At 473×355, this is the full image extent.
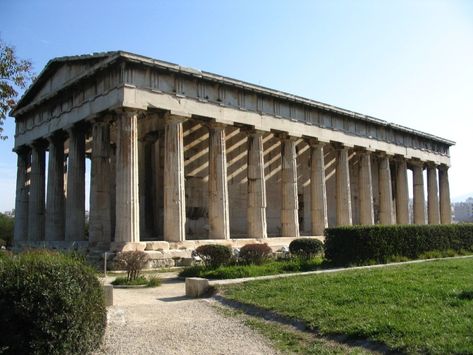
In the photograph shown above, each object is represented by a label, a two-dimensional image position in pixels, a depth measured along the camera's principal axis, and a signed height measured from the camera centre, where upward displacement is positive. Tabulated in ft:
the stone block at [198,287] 43.98 -5.81
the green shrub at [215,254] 59.77 -3.83
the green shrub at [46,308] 21.74 -3.77
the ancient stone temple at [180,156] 76.48 +14.11
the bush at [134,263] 56.54 -4.43
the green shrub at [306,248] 66.13 -3.69
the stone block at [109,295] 39.54 -5.71
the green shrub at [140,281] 53.36 -6.39
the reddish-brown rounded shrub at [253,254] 61.16 -4.01
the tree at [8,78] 47.52 +15.27
